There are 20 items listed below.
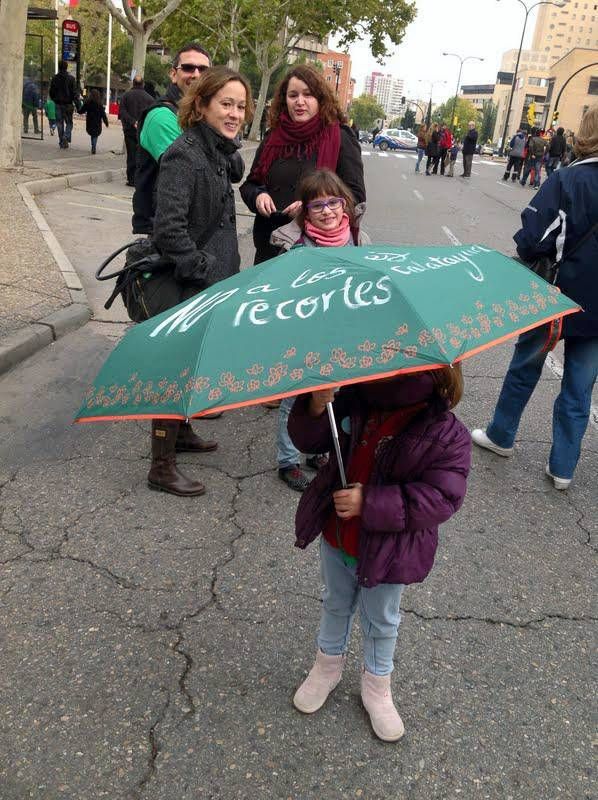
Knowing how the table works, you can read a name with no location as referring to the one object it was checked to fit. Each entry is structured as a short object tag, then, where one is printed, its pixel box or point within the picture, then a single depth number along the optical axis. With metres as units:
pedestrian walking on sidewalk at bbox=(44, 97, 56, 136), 22.92
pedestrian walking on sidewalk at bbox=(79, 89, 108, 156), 18.34
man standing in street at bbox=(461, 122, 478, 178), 27.77
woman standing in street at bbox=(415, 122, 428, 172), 30.38
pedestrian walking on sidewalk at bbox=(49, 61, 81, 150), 18.44
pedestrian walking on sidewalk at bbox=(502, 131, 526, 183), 28.17
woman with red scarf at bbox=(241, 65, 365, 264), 3.89
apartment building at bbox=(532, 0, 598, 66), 164.38
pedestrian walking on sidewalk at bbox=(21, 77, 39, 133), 20.42
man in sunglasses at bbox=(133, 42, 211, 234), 3.64
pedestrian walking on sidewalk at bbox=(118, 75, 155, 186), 13.05
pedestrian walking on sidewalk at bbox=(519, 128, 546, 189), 26.55
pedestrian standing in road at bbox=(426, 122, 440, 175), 28.67
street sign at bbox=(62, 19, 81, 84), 23.00
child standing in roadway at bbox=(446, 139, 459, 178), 30.62
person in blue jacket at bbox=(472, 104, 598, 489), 3.44
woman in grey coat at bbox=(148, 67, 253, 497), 3.31
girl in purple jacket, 1.94
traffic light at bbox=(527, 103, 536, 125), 48.81
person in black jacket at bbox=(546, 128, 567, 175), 25.09
